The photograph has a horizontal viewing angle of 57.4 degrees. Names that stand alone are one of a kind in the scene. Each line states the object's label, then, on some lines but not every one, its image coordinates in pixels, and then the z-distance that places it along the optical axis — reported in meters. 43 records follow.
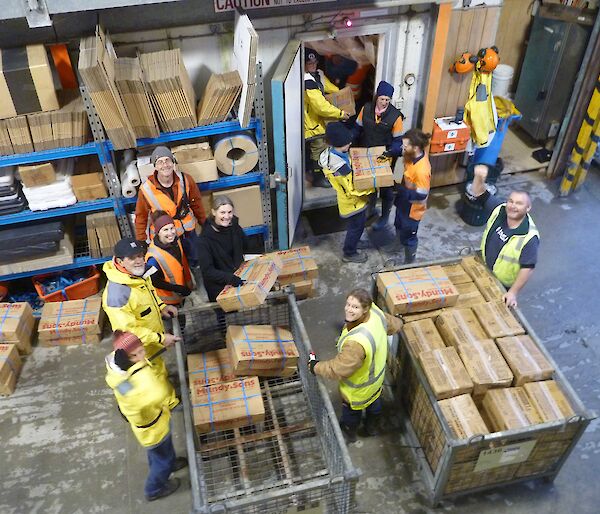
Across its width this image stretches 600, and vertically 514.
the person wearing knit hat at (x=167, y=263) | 5.03
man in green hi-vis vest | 4.90
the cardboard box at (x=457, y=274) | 5.37
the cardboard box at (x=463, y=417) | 4.14
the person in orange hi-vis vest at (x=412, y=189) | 5.88
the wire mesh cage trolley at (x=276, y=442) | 3.78
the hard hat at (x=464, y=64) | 6.86
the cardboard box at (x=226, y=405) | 4.68
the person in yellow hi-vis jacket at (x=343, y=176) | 6.20
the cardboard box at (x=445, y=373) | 4.36
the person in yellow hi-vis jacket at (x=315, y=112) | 7.00
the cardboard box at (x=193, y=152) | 5.86
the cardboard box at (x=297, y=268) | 6.29
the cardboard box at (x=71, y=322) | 5.91
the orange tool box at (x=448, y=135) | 7.19
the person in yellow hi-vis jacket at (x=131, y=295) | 4.38
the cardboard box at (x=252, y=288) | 4.68
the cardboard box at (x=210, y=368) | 4.97
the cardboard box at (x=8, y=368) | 5.50
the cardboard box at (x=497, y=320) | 4.81
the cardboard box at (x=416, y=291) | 5.00
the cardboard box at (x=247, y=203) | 6.34
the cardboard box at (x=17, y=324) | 5.72
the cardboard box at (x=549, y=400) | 4.21
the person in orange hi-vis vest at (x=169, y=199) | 5.36
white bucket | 8.07
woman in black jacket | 4.92
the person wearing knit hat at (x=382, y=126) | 6.50
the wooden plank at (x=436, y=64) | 6.28
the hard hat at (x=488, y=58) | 6.80
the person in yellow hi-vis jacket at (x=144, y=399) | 3.80
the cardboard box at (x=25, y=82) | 5.07
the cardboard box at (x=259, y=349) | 4.84
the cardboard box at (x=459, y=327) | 4.77
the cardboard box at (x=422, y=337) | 4.75
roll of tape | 5.97
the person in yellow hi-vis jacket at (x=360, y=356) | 4.11
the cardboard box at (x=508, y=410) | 4.16
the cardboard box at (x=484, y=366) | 4.43
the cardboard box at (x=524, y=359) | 4.46
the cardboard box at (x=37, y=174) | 5.54
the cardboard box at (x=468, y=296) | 5.16
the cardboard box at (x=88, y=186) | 5.80
